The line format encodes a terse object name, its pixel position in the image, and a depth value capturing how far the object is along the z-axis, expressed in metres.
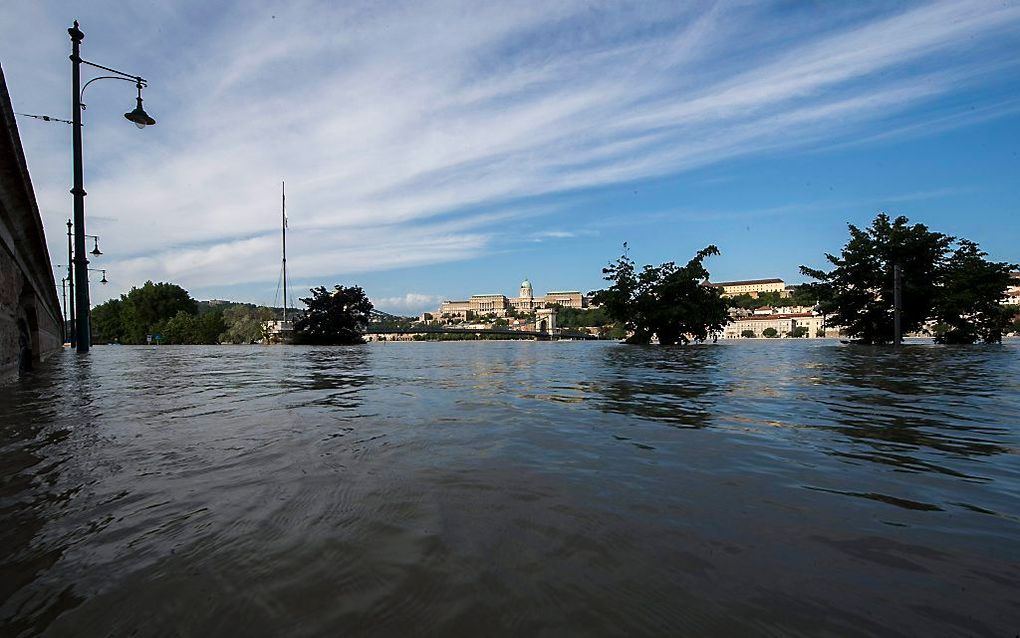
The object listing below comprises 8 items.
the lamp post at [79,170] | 16.22
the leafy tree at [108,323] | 81.50
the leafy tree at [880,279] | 28.66
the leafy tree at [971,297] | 27.86
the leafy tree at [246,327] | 60.53
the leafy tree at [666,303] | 33.22
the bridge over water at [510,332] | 102.97
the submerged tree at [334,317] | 48.84
